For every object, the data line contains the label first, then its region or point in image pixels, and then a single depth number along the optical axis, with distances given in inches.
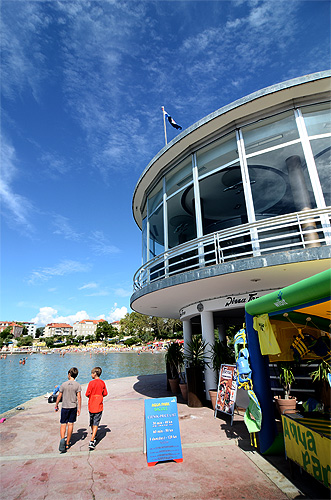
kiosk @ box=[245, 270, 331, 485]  139.9
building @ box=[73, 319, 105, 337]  6756.9
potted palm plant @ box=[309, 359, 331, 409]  196.9
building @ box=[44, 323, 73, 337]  6747.1
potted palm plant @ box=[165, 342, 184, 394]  441.7
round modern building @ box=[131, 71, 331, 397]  290.8
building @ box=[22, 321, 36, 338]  7634.8
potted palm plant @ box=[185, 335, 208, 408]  357.1
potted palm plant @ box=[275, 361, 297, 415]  257.4
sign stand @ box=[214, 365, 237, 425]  287.0
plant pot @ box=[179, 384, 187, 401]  395.2
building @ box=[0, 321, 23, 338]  5841.5
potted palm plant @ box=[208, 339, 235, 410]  356.5
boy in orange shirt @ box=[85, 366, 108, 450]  225.8
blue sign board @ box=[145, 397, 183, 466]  190.7
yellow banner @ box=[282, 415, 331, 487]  136.3
